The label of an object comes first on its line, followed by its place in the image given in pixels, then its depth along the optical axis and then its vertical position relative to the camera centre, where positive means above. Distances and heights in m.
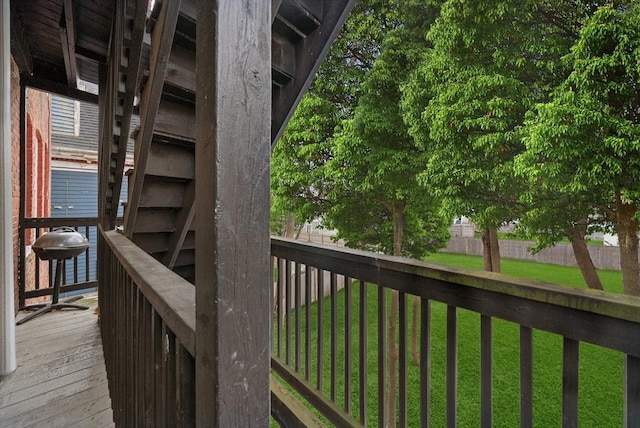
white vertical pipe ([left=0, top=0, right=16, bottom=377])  2.16 -0.02
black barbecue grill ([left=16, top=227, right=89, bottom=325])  3.18 -0.37
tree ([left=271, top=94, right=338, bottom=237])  5.91 +0.94
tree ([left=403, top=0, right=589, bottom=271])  4.38 +1.65
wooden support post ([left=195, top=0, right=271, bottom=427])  0.61 +0.00
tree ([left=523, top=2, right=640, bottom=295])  3.64 +1.06
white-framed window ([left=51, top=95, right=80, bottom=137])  7.99 +2.20
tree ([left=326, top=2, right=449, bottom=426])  5.36 +1.02
